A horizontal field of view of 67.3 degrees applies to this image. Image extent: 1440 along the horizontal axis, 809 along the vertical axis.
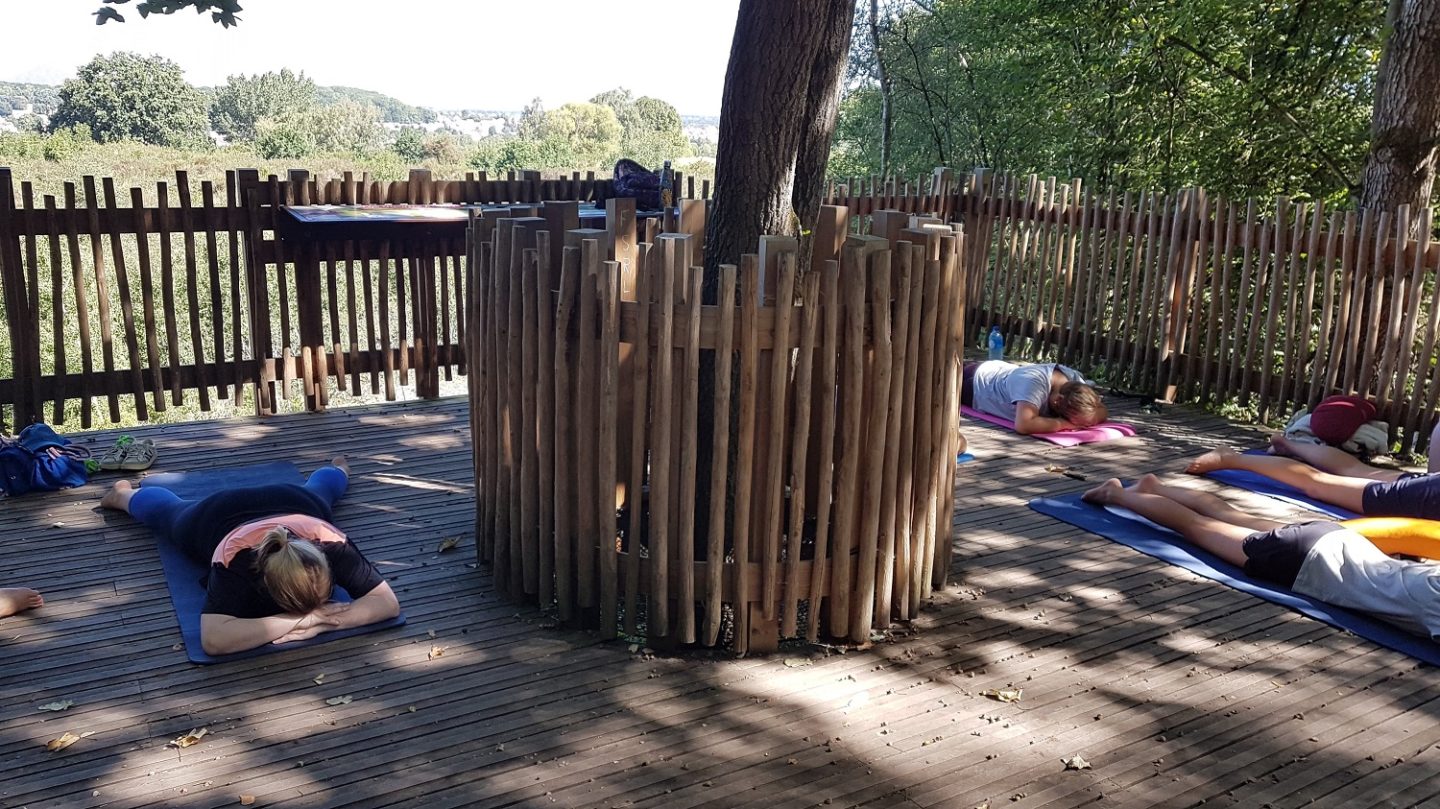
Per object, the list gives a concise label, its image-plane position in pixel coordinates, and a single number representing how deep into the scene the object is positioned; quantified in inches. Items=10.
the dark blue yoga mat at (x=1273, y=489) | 250.2
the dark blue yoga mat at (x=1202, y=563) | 185.8
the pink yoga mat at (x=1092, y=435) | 302.8
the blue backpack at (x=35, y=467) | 239.0
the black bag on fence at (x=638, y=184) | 362.0
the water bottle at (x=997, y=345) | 390.6
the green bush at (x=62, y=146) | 1560.0
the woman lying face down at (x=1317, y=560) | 186.9
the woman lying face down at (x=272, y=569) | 166.1
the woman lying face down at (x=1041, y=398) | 308.5
